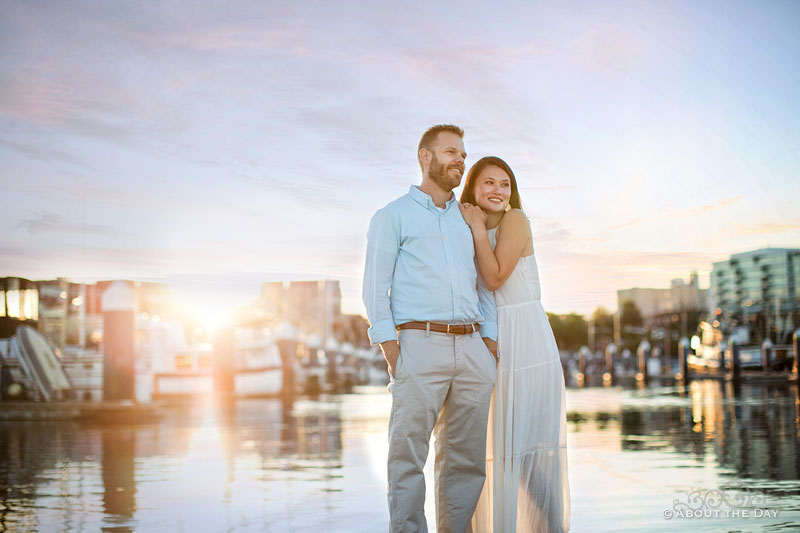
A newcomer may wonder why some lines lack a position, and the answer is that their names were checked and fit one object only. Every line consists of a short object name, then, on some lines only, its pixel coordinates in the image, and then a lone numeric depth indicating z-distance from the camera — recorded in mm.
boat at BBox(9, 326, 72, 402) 19203
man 3484
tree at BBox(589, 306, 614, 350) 90875
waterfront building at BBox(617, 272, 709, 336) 76438
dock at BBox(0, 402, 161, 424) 15133
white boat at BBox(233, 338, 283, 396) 27172
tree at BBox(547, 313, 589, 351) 97812
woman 3793
